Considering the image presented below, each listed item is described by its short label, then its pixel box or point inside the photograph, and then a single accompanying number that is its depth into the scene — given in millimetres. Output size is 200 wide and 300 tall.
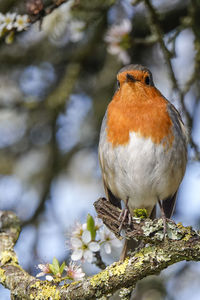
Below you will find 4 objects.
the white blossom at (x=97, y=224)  7258
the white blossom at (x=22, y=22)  8078
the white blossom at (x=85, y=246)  7043
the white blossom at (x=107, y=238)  7252
